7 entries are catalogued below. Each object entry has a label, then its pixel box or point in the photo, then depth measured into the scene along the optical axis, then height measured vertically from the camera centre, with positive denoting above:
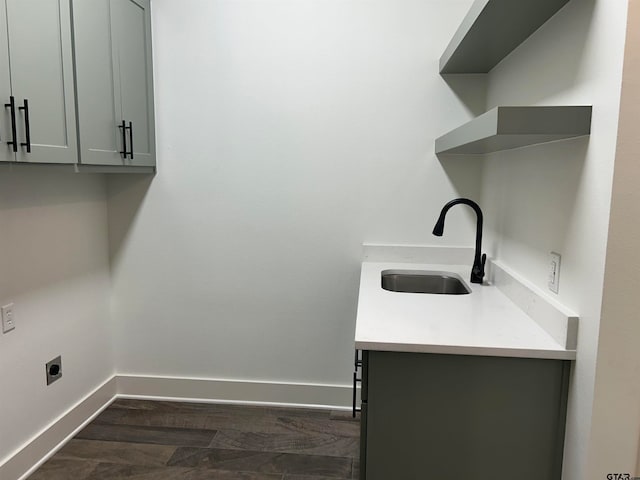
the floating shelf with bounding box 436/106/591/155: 1.29 +0.20
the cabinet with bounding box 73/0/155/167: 1.99 +0.49
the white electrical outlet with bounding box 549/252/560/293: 1.53 -0.24
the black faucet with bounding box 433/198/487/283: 2.19 -0.28
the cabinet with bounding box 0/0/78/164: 1.57 +0.36
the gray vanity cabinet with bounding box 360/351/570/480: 1.43 -0.67
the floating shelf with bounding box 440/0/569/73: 1.53 +0.61
